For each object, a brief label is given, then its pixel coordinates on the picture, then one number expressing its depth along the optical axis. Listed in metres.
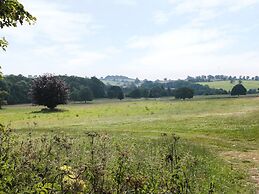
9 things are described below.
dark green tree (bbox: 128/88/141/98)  99.89
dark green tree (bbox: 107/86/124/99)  98.92
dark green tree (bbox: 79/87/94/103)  84.51
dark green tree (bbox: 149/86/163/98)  100.76
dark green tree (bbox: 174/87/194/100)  80.04
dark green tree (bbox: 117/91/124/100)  86.50
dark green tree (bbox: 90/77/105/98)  104.40
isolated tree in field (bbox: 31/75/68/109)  41.52
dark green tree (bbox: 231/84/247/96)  84.51
